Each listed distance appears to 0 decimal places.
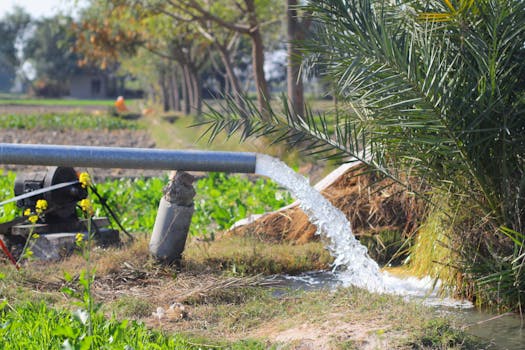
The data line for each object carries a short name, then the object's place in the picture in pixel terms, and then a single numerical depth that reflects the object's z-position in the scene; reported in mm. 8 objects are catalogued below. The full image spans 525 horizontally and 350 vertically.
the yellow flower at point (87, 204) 4918
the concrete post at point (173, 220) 6988
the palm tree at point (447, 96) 5980
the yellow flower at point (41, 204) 5746
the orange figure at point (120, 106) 49041
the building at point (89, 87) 92375
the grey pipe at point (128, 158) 7062
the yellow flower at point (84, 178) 5169
